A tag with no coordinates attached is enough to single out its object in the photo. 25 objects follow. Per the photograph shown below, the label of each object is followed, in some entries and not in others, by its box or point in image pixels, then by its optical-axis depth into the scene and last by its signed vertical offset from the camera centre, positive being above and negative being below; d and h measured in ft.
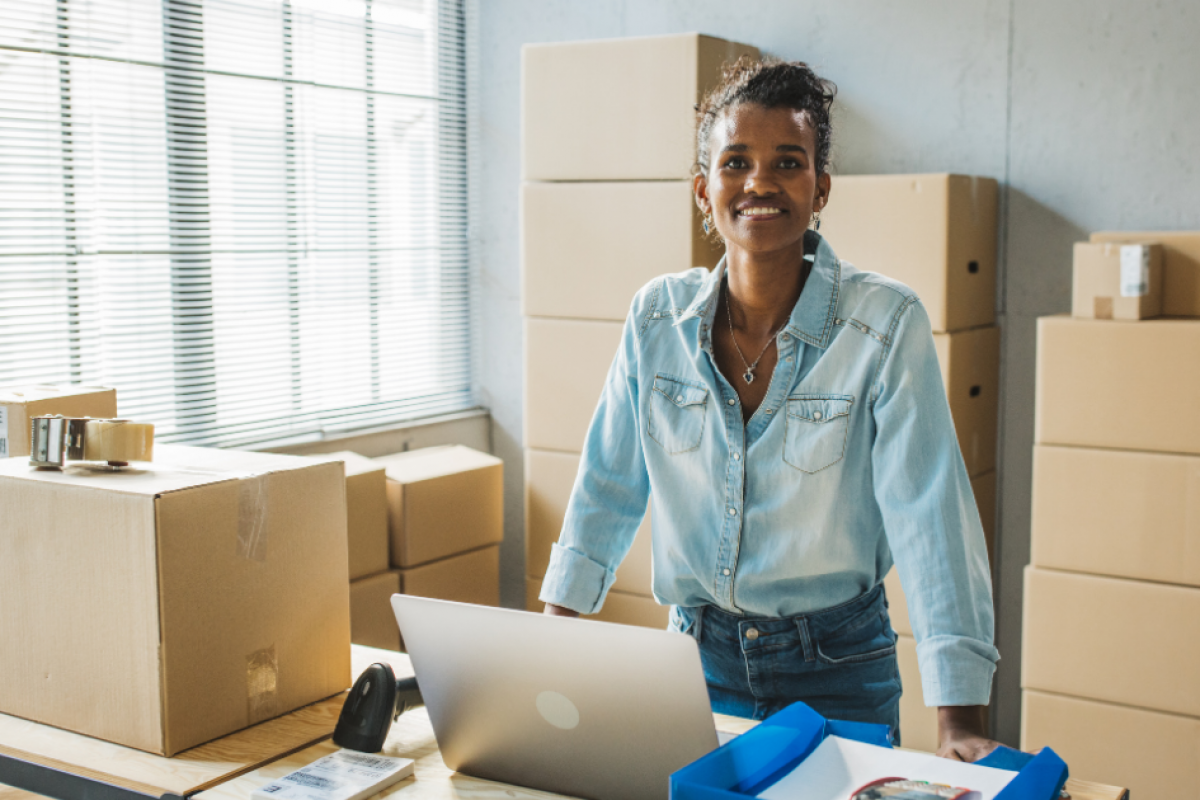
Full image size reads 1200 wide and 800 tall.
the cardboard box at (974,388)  9.80 -0.78
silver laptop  3.61 -1.31
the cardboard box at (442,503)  11.10 -2.01
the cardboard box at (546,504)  11.71 -2.08
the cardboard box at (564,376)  11.41 -0.76
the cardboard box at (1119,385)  8.70 -0.66
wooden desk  4.13 -1.74
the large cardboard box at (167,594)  4.37 -1.16
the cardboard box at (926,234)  9.68 +0.57
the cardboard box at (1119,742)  8.88 -3.47
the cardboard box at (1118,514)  8.77 -1.66
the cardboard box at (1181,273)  9.23 +0.21
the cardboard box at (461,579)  11.28 -2.81
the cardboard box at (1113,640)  8.82 -2.66
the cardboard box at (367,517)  10.58 -1.99
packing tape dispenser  4.69 -0.56
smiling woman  4.53 -0.65
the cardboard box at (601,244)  10.78 +0.54
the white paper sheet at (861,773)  3.50 -1.47
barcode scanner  4.49 -1.60
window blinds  9.34 +0.86
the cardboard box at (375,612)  10.53 -2.87
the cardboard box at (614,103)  10.60 +1.87
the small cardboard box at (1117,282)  8.81 +0.14
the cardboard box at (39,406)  5.89 -0.54
